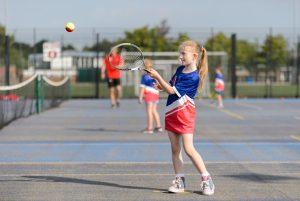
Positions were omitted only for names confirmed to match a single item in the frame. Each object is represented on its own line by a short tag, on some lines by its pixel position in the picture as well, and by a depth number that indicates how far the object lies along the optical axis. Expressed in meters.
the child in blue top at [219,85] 27.59
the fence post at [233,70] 37.00
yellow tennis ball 10.34
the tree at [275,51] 40.06
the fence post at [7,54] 33.92
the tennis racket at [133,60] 8.69
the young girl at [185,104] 8.56
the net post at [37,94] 23.11
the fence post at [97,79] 36.81
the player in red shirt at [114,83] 27.08
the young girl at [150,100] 16.58
